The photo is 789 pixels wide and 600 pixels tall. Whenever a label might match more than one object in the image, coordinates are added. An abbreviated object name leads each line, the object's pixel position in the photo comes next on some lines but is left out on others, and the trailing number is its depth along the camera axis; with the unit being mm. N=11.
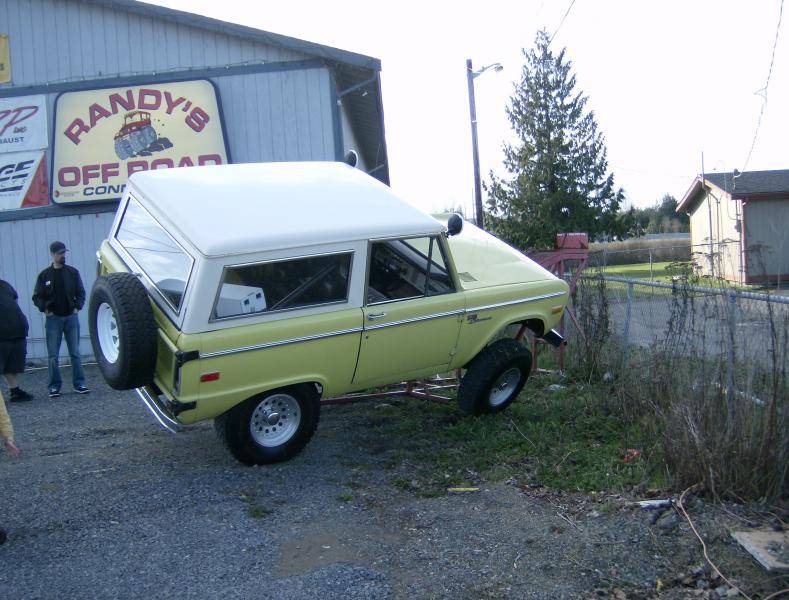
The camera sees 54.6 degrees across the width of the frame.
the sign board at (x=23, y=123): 12062
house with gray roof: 25547
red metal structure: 9789
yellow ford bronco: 5520
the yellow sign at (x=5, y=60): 12133
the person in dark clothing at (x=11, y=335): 8477
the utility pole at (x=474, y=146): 20206
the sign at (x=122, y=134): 12023
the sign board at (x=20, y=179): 12055
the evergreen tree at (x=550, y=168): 39531
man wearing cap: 9156
